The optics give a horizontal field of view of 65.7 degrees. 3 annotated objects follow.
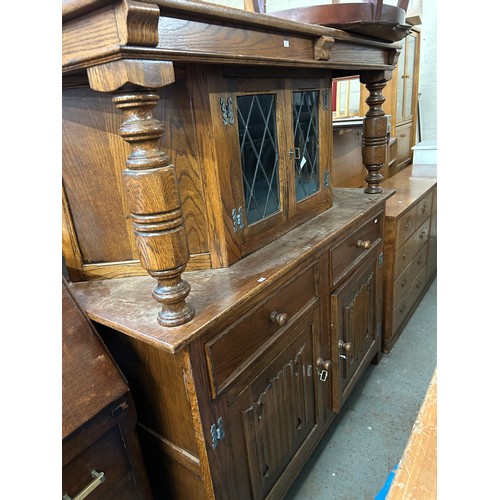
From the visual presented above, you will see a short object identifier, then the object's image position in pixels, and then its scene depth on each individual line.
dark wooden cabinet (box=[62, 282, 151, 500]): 0.87
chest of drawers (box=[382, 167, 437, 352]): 2.15
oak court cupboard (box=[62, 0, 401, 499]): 0.72
